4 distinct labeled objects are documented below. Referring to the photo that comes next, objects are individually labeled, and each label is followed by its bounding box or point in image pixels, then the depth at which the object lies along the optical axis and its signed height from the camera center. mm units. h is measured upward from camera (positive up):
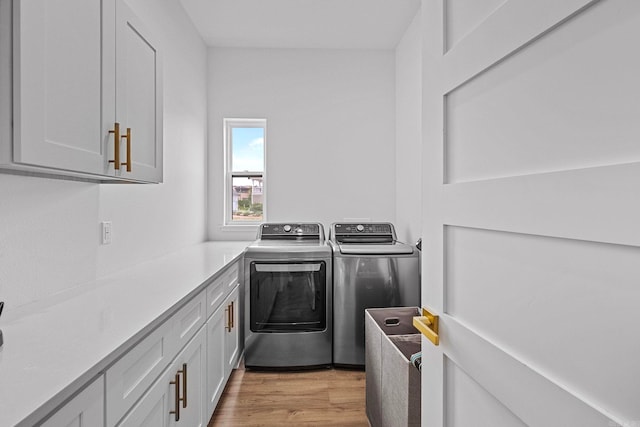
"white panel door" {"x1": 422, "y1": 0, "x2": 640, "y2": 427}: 445 +6
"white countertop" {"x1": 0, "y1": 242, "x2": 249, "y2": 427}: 724 -323
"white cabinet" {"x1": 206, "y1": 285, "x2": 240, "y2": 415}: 1921 -753
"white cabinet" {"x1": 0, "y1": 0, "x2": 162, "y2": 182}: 909 +384
